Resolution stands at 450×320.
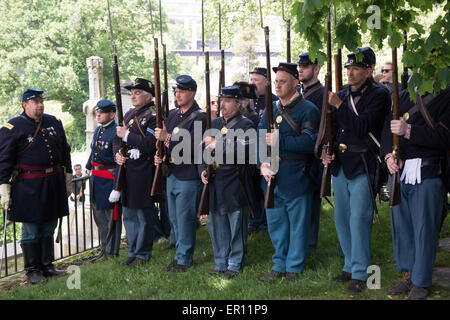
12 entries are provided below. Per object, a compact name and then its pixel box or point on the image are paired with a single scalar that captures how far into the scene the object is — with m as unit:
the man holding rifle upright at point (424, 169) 4.68
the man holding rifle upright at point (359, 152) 5.11
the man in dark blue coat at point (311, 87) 6.23
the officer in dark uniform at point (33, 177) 6.21
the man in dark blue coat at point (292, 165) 5.53
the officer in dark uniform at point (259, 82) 7.50
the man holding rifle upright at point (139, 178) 6.53
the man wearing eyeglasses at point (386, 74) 8.18
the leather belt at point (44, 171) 6.32
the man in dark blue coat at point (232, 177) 5.93
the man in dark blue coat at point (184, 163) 6.26
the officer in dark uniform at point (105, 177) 7.04
